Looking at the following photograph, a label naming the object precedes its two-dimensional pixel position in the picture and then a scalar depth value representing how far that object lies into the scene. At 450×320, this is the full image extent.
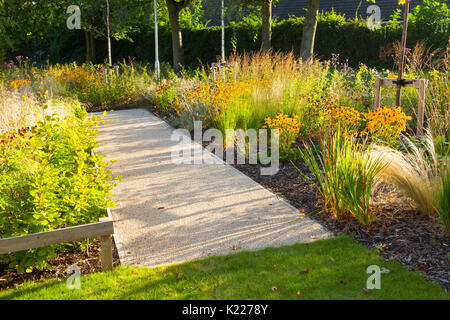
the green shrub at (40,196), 3.54
